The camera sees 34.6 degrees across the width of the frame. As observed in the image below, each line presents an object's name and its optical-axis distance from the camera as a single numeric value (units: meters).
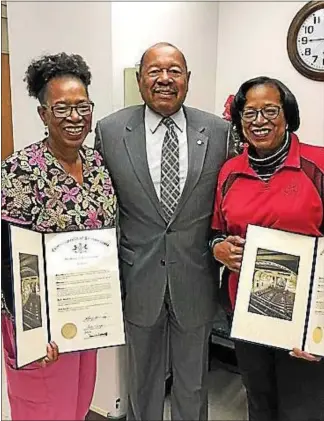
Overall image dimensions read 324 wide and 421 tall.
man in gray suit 1.83
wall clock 2.64
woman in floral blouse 1.57
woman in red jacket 1.64
